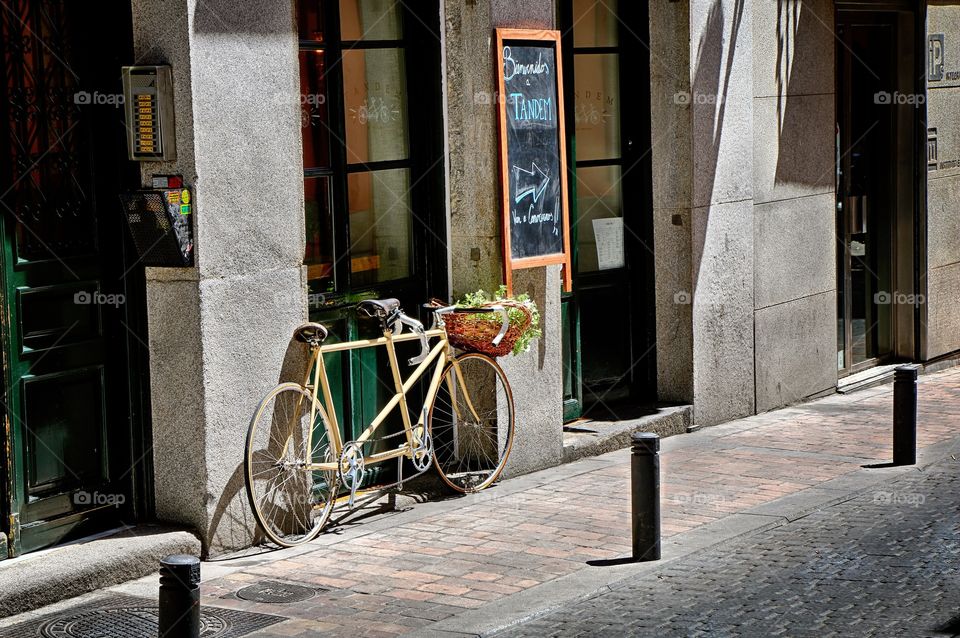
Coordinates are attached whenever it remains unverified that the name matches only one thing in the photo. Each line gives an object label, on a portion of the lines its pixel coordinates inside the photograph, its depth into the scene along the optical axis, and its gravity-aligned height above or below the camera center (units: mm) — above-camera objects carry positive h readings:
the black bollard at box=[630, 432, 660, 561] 11485 -1665
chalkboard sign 14935 +20
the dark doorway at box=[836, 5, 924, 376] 21690 -432
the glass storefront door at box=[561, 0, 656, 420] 17496 -441
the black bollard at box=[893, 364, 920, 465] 15340 -1745
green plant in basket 14229 -946
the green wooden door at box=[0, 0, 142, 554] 11185 -537
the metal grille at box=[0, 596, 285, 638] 10015 -1967
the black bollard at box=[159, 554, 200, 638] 7089 -1309
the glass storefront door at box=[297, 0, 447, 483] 13824 -80
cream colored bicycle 12380 -1567
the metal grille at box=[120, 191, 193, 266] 11498 -320
